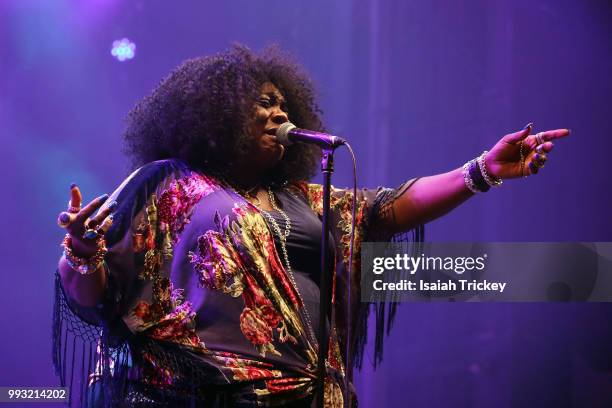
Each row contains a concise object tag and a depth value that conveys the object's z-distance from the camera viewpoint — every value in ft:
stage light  17.50
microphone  14.05
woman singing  14.25
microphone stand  13.83
